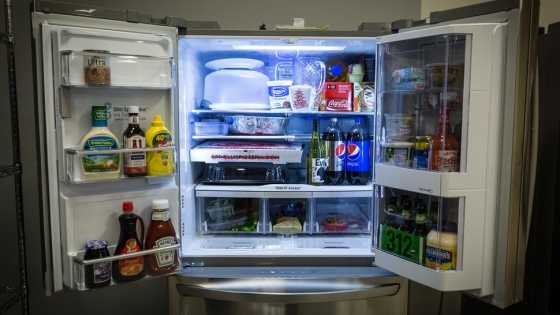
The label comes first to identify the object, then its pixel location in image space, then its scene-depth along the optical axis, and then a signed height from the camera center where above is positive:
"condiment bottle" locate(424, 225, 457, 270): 1.30 -0.39
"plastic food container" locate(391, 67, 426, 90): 1.37 +0.17
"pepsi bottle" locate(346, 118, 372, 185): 1.77 -0.13
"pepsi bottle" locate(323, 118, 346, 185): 1.77 -0.13
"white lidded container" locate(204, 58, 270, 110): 1.77 +0.17
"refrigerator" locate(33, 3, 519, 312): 1.27 -0.07
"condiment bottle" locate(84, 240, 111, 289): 1.31 -0.46
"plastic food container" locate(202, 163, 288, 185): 1.84 -0.22
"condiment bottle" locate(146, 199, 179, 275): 1.42 -0.39
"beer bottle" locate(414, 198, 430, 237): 1.39 -0.33
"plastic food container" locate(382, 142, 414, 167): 1.41 -0.09
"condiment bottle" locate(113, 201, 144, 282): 1.36 -0.41
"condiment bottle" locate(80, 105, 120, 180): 1.29 -0.07
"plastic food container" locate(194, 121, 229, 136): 1.75 -0.01
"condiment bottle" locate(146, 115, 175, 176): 1.38 -0.08
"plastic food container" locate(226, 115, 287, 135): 1.79 +0.00
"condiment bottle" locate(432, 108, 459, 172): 1.29 -0.07
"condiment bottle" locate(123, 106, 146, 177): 1.34 -0.06
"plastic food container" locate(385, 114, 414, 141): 1.47 +0.00
